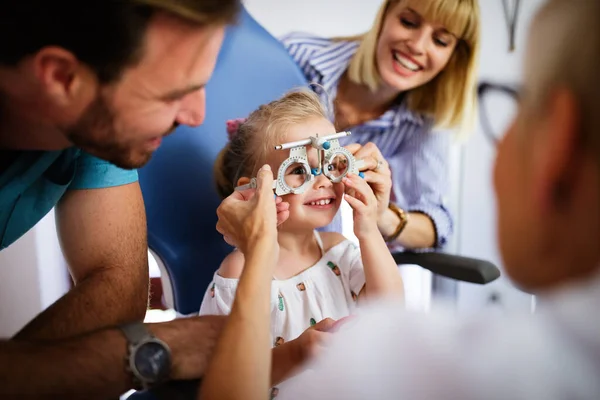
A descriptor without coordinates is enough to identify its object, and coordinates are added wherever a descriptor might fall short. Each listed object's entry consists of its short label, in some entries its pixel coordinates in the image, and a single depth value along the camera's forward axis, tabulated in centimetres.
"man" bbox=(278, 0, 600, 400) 38
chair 118
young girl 103
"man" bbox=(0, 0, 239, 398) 63
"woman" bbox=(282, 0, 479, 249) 134
